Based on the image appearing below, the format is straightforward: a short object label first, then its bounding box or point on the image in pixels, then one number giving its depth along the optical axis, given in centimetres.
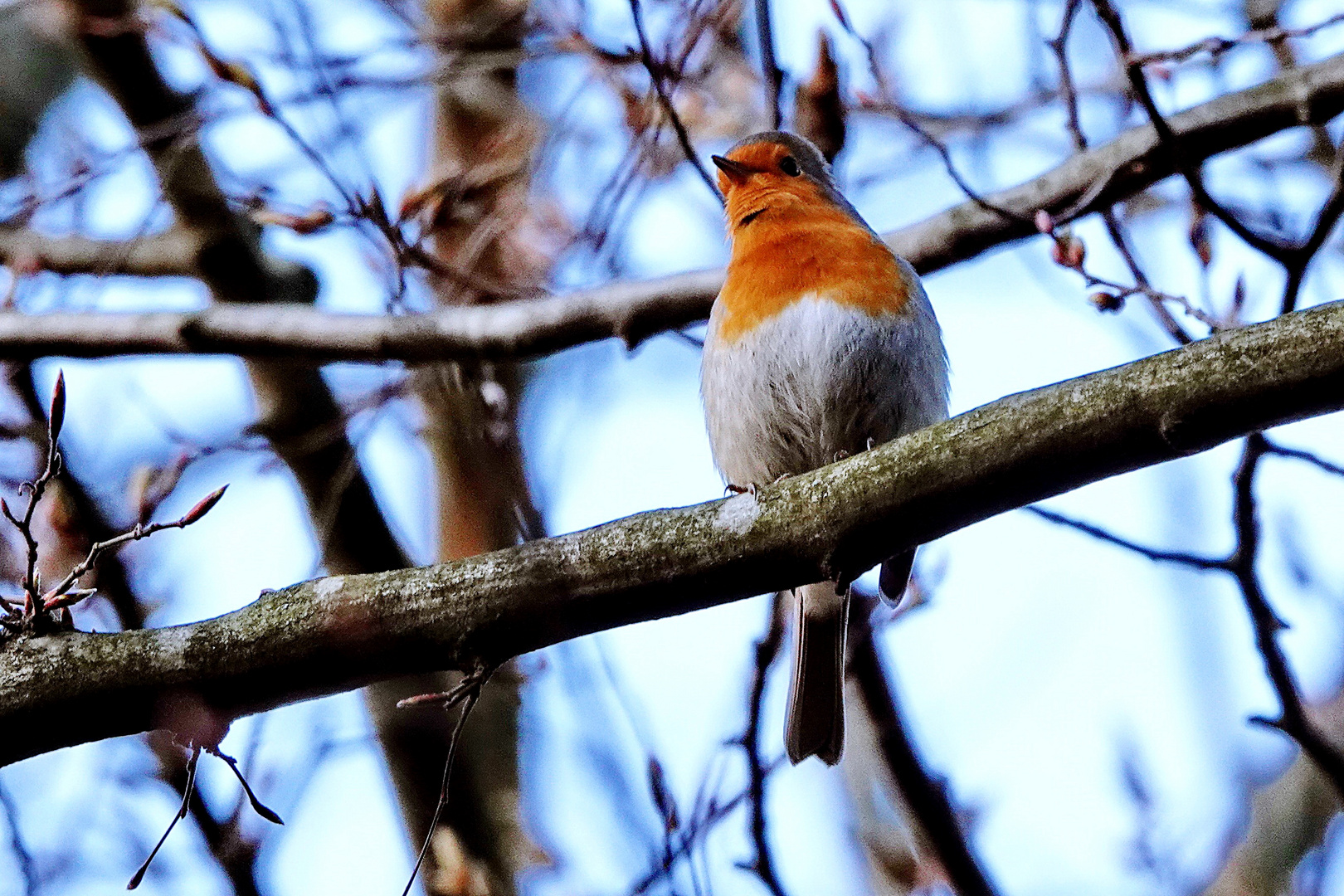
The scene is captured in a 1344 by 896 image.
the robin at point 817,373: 795
